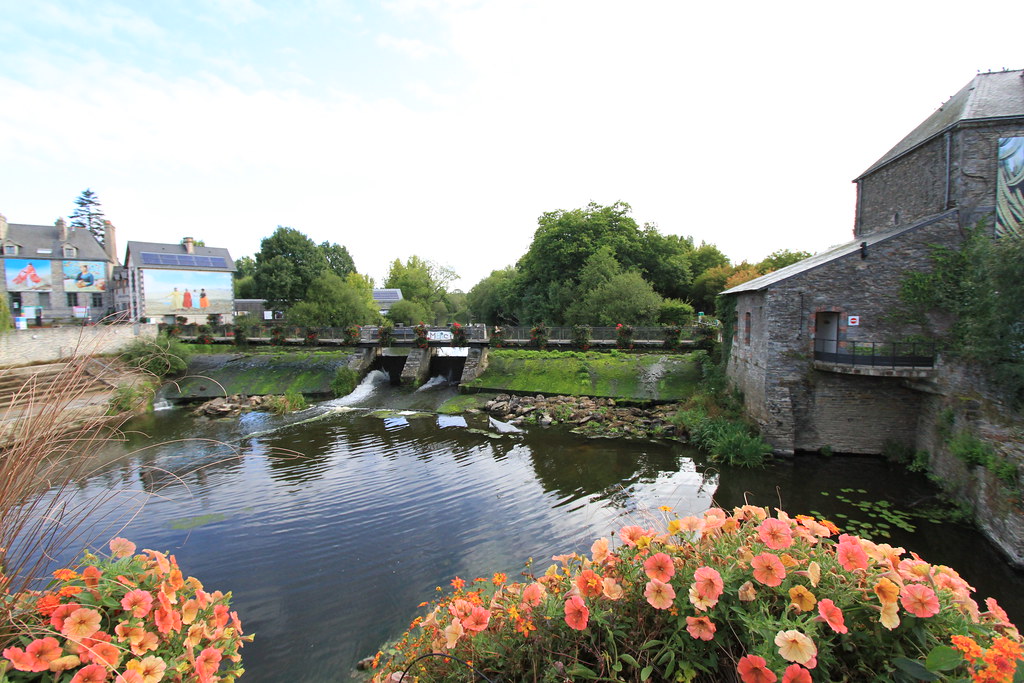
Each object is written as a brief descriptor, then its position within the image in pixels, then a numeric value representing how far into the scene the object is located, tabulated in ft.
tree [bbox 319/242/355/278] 166.50
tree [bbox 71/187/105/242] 198.49
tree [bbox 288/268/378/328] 102.12
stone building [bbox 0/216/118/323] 109.50
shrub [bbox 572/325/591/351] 80.74
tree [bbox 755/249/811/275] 100.63
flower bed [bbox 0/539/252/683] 7.85
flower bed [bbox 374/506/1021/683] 7.73
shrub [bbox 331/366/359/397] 78.58
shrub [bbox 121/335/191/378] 71.15
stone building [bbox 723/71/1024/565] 38.93
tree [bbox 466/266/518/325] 125.08
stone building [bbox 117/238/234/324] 113.09
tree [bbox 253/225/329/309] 132.87
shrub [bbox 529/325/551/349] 83.20
